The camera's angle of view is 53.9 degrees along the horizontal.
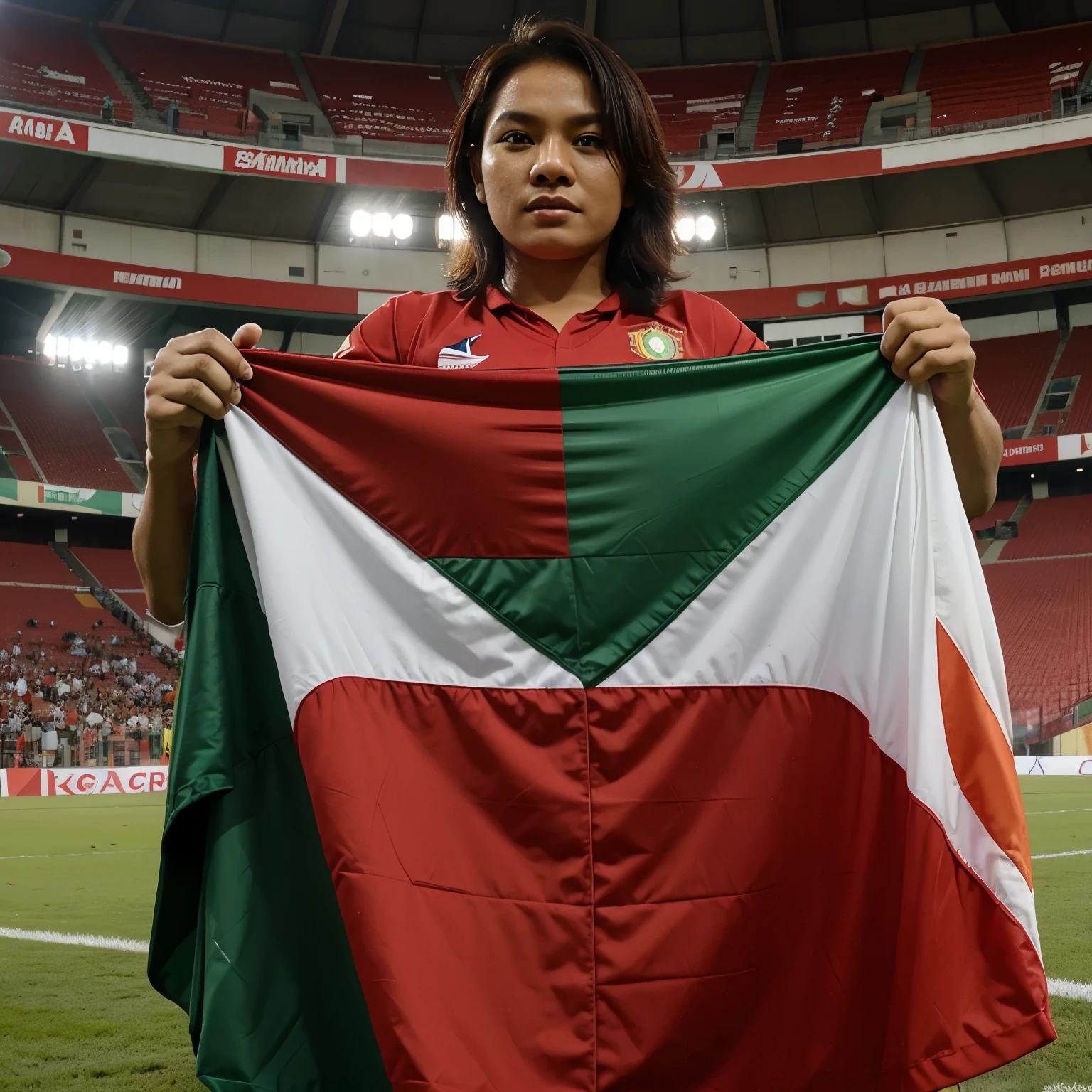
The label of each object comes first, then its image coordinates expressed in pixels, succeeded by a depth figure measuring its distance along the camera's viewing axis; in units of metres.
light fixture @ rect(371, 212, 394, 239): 22.58
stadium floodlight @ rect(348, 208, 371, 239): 22.47
